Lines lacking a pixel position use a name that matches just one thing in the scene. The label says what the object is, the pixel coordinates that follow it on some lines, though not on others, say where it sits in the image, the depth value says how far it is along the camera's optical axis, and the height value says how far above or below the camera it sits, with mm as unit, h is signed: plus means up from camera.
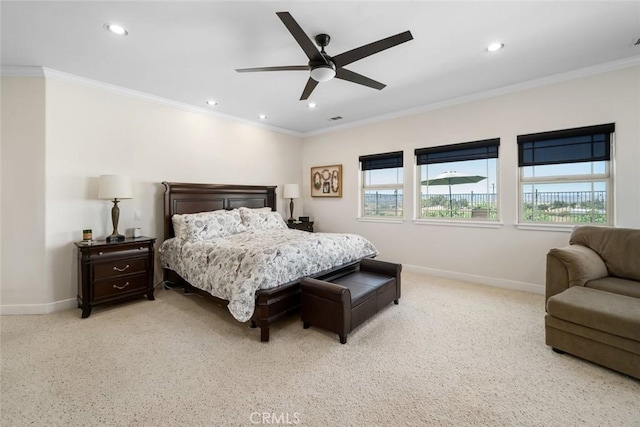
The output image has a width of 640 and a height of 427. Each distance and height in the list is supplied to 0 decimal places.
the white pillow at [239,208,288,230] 4438 -121
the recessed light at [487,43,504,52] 2741 +1697
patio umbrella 4294 +529
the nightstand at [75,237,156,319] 3047 -698
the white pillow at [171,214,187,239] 3792 -196
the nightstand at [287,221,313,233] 5629 -277
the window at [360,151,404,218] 5062 +530
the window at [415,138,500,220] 4098 +500
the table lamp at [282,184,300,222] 5684 +444
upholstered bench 2451 -874
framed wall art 5734 +681
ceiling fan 2014 +1333
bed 2562 -487
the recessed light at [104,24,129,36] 2410 +1673
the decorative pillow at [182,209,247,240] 3754 -174
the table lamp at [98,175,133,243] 3281 +269
